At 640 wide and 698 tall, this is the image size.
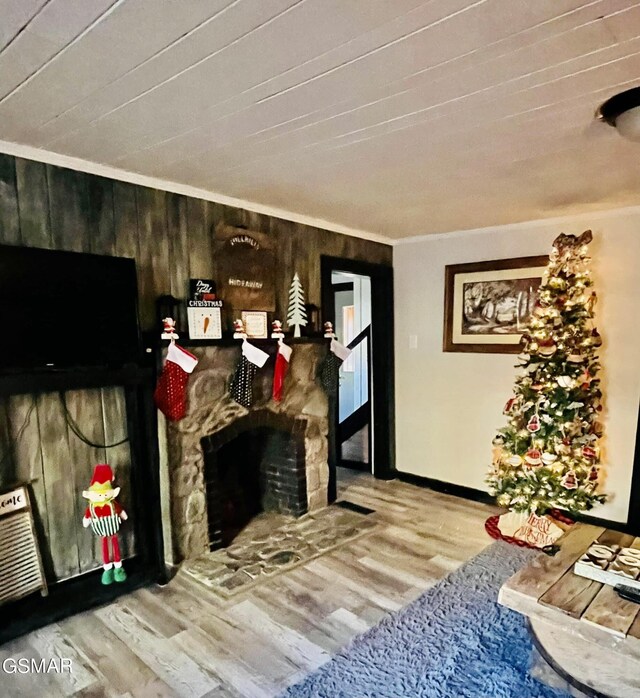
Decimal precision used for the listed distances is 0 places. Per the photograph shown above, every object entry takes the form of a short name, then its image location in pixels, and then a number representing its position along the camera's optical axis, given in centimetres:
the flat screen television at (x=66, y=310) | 202
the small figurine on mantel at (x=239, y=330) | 294
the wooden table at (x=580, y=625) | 158
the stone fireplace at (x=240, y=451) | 278
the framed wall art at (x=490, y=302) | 362
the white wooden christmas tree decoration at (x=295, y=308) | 334
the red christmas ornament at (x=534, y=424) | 305
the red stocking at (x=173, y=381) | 259
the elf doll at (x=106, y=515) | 234
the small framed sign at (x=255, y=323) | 304
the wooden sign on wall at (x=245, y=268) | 295
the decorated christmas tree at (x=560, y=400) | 299
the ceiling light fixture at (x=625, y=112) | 161
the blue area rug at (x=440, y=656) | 184
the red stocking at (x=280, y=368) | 317
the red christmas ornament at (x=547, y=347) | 300
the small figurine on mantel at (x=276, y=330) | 316
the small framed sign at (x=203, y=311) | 273
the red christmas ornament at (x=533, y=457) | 303
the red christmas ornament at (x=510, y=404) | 323
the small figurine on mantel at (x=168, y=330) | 258
